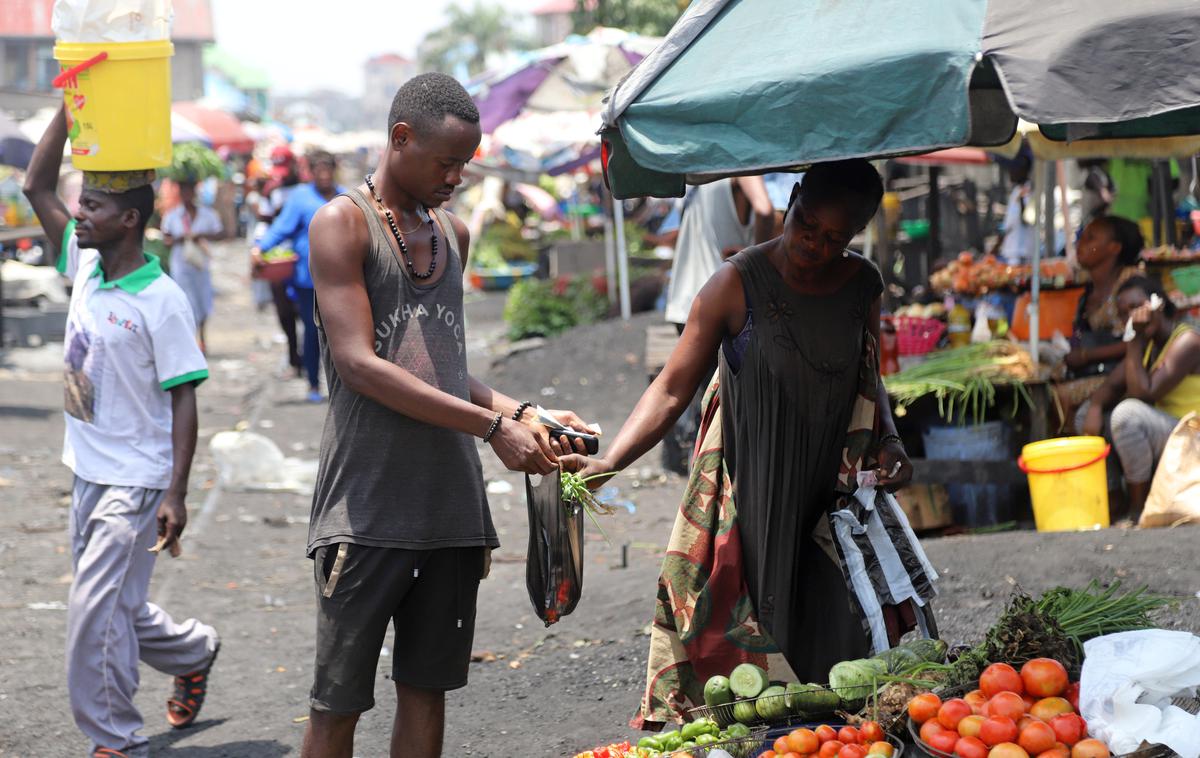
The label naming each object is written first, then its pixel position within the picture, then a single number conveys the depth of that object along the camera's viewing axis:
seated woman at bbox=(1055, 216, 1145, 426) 7.57
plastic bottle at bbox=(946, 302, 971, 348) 8.25
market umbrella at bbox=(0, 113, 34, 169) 11.82
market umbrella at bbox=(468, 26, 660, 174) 15.49
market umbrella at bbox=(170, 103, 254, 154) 29.97
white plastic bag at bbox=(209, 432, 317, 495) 9.68
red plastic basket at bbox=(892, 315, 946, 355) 7.95
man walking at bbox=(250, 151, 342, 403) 12.22
